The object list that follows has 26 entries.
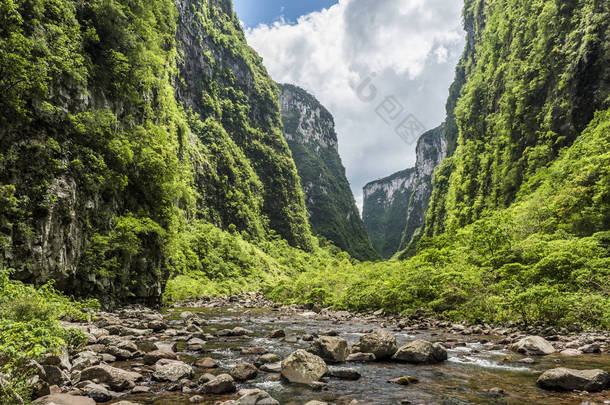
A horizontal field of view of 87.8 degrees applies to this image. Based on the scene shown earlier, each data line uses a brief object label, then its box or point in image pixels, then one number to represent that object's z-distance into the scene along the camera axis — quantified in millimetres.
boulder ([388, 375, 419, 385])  7052
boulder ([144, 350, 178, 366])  8502
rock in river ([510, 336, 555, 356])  9000
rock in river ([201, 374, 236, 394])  6500
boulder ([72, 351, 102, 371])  7254
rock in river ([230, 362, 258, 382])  7460
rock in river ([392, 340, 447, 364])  8805
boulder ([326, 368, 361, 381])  7496
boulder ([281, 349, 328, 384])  7285
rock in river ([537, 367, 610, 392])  5867
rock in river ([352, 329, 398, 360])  9297
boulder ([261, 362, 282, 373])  8163
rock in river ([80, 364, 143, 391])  6512
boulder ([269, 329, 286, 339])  13532
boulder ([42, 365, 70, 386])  6116
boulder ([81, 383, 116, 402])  5840
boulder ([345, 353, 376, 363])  9164
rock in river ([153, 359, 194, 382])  7156
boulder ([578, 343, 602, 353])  8594
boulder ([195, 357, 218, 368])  8532
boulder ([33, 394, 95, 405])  4953
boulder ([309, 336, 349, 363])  9117
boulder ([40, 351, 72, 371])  6311
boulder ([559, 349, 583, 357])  8498
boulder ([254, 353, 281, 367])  8945
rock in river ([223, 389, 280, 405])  5531
